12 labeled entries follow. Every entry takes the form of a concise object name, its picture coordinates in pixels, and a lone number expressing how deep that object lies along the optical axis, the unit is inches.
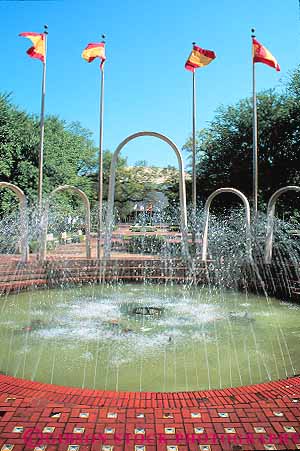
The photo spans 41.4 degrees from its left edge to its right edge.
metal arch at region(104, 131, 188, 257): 502.7
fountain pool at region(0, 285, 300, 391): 185.0
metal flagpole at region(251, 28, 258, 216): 558.9
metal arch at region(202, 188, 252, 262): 492.9
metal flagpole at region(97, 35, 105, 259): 588.8
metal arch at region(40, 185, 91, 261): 504.9
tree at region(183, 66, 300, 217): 866.8
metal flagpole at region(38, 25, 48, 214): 563.5
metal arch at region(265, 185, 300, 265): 469.4
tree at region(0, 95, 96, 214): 818.2
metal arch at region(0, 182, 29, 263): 481.7
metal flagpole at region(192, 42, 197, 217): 609.3
